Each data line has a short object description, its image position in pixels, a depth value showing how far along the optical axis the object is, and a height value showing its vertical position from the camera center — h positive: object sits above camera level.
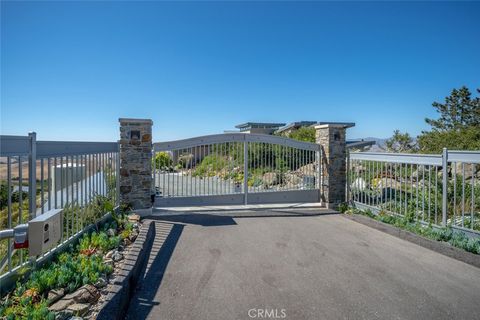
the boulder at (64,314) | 2.50 -1.36
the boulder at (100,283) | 3.11 -1.35
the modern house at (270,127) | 20.78 +2.72
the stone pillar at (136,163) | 6.59 -0.06
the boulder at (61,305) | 2.62 -1.35
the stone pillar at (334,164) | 7.79 -0.10
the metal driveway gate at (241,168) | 7.42 -0.22
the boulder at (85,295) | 2.79 -1.33
